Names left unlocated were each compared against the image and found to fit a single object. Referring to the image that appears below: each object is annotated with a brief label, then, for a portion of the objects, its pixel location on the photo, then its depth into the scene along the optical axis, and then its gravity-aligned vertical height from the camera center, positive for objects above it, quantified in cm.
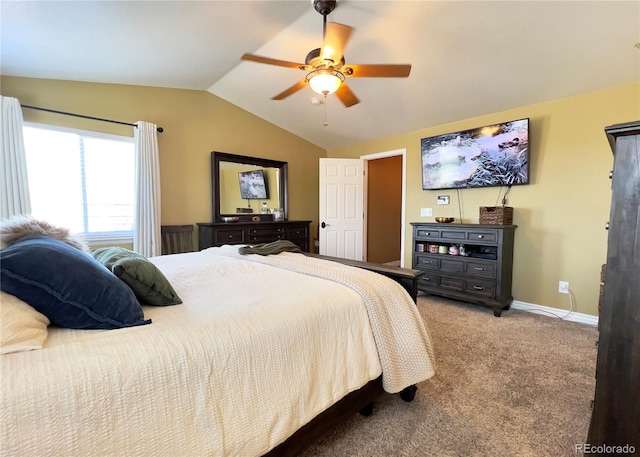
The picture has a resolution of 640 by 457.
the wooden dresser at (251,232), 382 -32
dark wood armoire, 97 -36
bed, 68 -51
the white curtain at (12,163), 252 +44
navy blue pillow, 82 -24
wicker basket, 320 -5
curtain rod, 273 +102
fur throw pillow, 101 -8
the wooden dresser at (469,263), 308 -62
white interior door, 470 +10
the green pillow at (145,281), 114 -29
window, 283 +36
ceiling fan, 199 +109
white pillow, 73 -32
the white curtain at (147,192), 332 +23
